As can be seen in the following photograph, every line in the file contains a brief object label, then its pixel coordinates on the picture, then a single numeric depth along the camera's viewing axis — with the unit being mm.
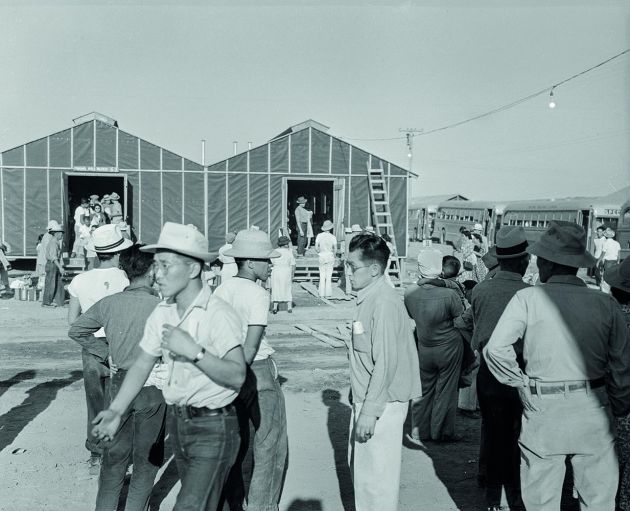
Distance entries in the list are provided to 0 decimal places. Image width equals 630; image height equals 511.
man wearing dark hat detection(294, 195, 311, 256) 22609
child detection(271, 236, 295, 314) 14695
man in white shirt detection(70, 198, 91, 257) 19786
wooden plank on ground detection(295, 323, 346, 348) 11880
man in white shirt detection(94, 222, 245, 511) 3287
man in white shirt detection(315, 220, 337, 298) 17484
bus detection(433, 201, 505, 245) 39406
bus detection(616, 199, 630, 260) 23631
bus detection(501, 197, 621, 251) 28797
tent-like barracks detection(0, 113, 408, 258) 21172
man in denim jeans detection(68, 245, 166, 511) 4379
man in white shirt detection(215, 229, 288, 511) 4453
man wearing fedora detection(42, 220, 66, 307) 15344
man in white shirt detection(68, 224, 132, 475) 5238
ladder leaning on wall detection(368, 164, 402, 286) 21875
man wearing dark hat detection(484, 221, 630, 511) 3797
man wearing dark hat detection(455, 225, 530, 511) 5227
